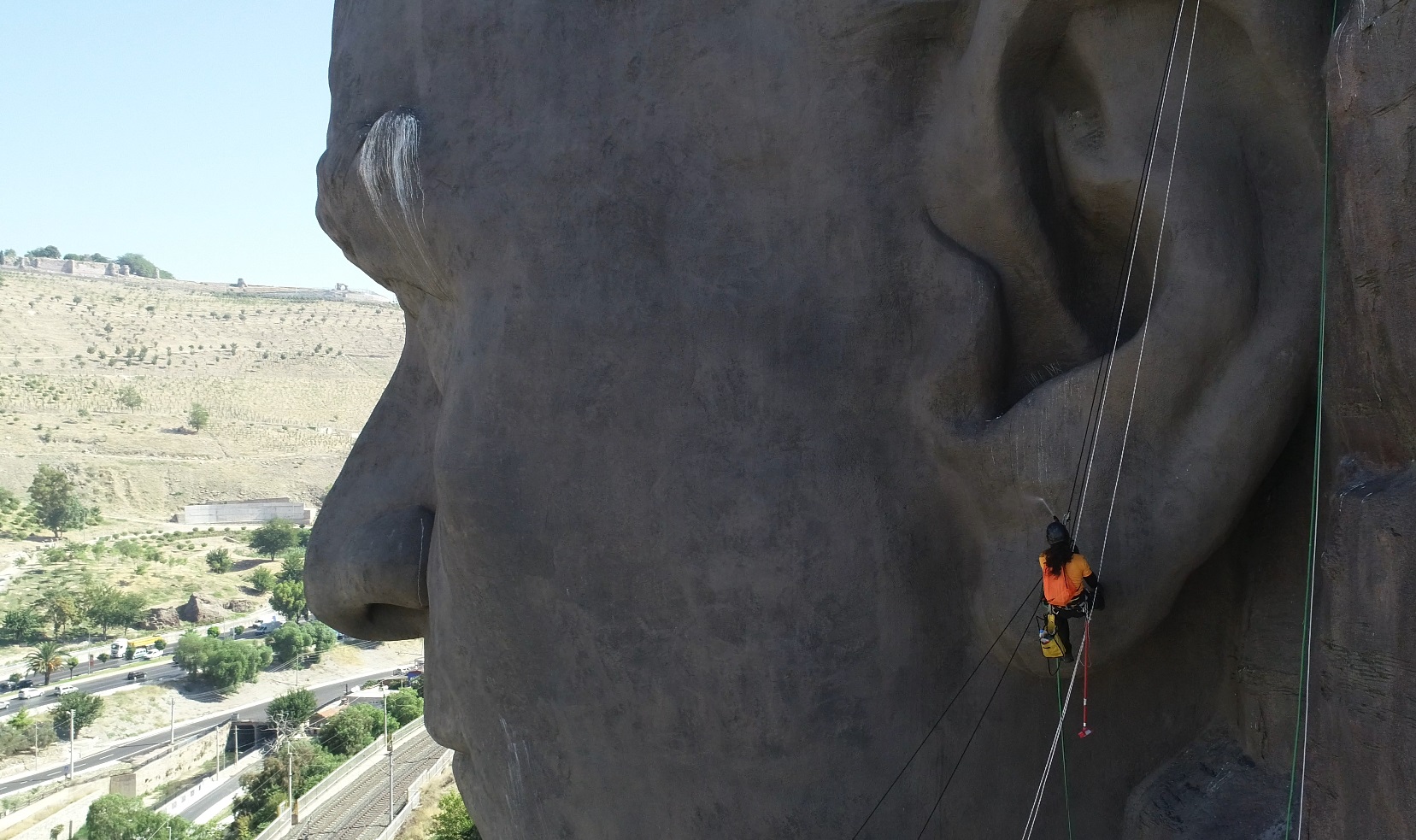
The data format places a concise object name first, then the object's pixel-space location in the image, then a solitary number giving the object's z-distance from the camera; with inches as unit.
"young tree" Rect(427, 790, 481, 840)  1020.5
